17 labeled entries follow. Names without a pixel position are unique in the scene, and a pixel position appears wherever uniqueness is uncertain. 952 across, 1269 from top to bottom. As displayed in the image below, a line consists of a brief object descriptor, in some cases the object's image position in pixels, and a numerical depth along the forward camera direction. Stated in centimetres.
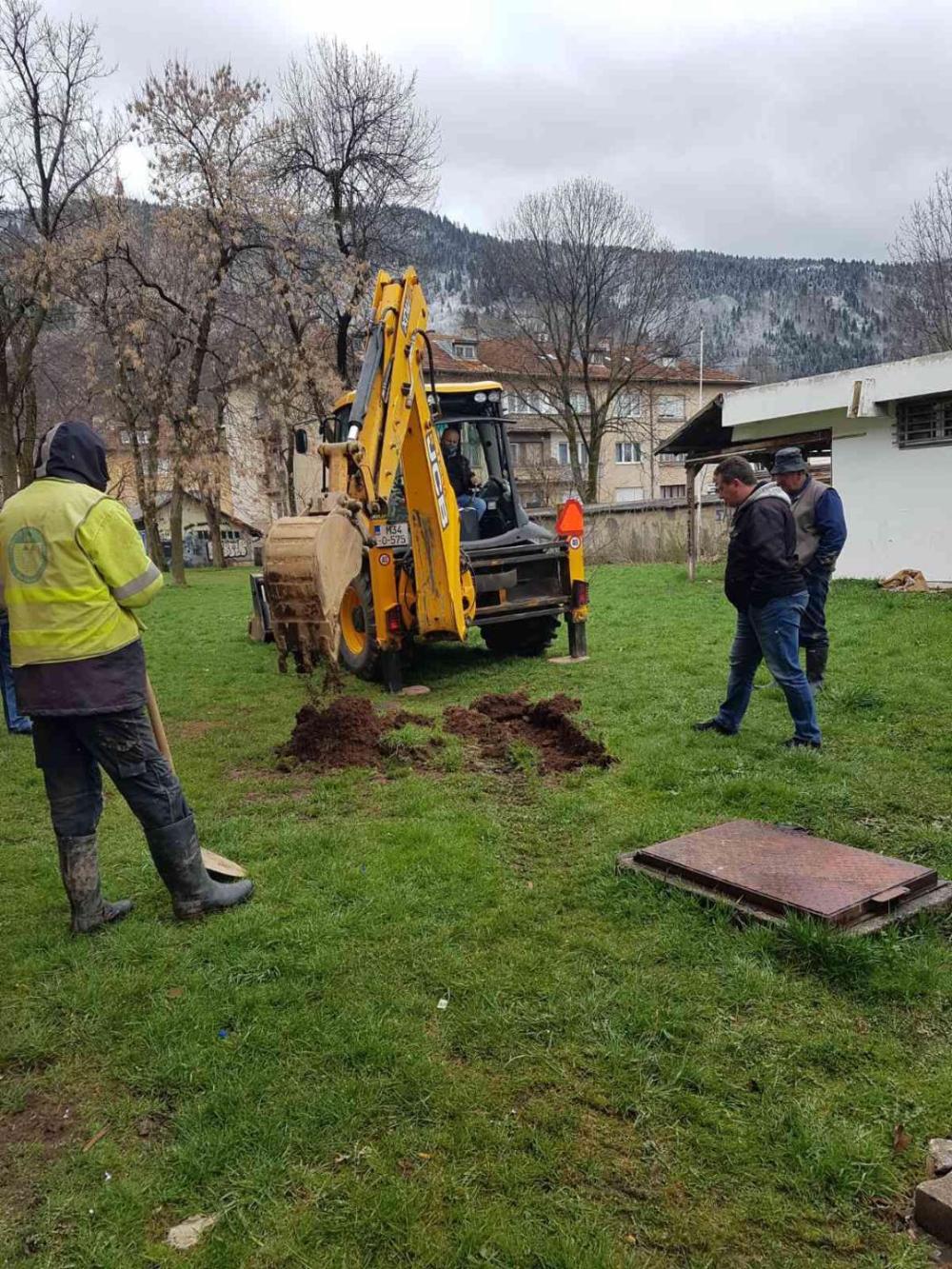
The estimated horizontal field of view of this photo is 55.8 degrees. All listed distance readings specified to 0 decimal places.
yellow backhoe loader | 564
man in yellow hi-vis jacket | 371
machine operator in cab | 991
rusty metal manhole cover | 364
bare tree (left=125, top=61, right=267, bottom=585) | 2200
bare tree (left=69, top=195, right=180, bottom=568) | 2206
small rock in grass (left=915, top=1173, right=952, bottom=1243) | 223
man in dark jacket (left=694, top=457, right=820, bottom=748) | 604
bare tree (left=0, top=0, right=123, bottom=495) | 2108
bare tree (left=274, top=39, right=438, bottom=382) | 2494
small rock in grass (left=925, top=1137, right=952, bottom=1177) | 242
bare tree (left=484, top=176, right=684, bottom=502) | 3966
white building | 1513
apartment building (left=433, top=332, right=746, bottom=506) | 4278
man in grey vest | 705
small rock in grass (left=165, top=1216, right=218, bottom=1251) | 234
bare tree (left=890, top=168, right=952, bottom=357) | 3192
